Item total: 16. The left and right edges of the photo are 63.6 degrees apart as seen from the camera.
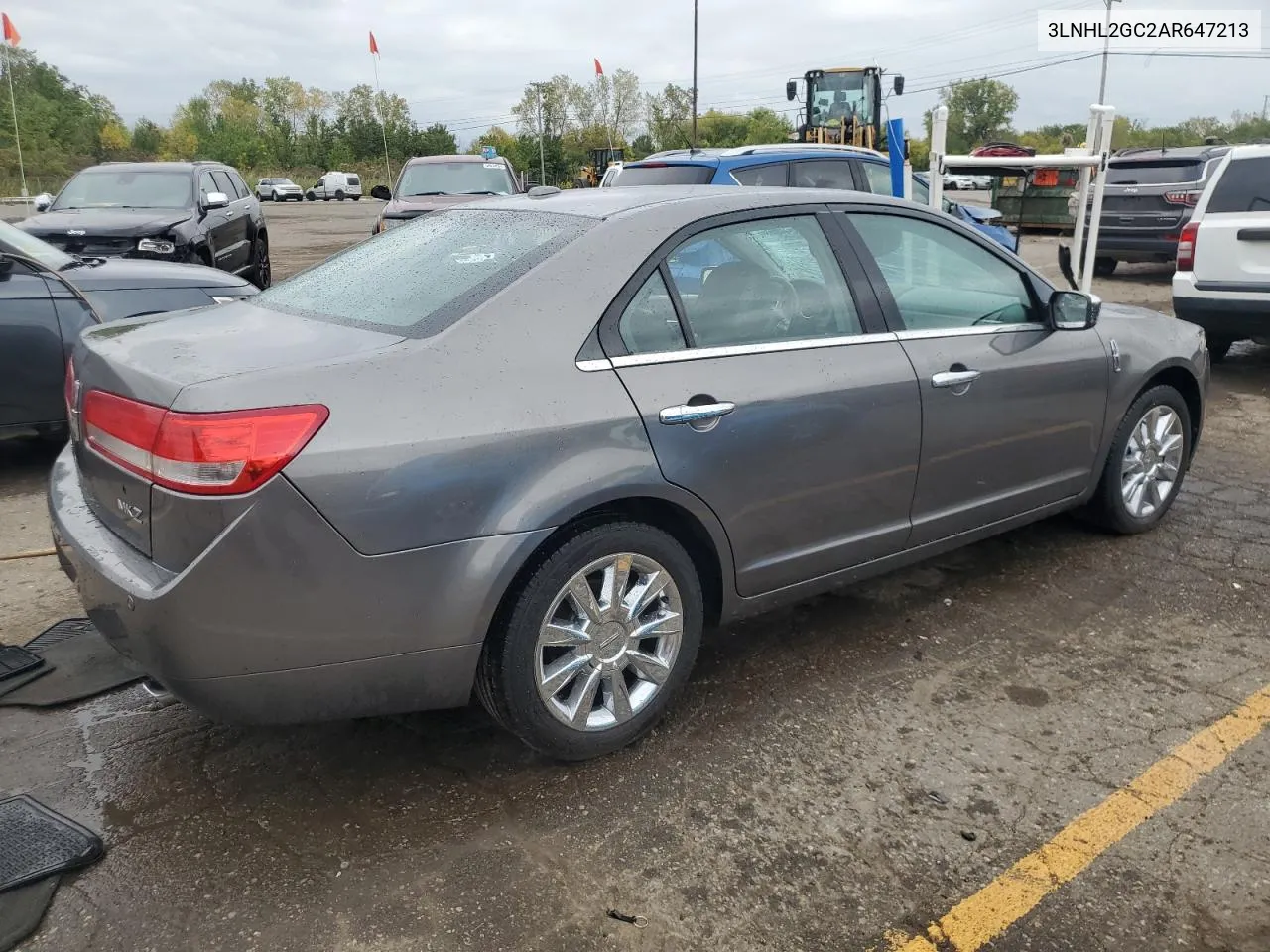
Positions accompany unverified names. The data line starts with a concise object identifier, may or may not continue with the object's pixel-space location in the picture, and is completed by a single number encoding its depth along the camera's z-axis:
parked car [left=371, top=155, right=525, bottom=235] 12.84
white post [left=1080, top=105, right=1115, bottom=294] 7.32
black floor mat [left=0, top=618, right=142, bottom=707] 3.32
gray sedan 2.41
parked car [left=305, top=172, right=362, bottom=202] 52.88
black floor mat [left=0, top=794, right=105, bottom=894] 2.48
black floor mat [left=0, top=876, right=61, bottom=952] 2.28
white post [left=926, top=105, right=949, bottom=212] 6.82
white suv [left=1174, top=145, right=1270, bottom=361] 7.54
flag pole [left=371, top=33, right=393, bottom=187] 59.56
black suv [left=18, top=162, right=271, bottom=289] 8.93
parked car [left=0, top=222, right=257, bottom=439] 5.43
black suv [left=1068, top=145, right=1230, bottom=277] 12.66
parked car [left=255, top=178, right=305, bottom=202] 52.66
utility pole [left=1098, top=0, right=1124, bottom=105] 50.65
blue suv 7.60
